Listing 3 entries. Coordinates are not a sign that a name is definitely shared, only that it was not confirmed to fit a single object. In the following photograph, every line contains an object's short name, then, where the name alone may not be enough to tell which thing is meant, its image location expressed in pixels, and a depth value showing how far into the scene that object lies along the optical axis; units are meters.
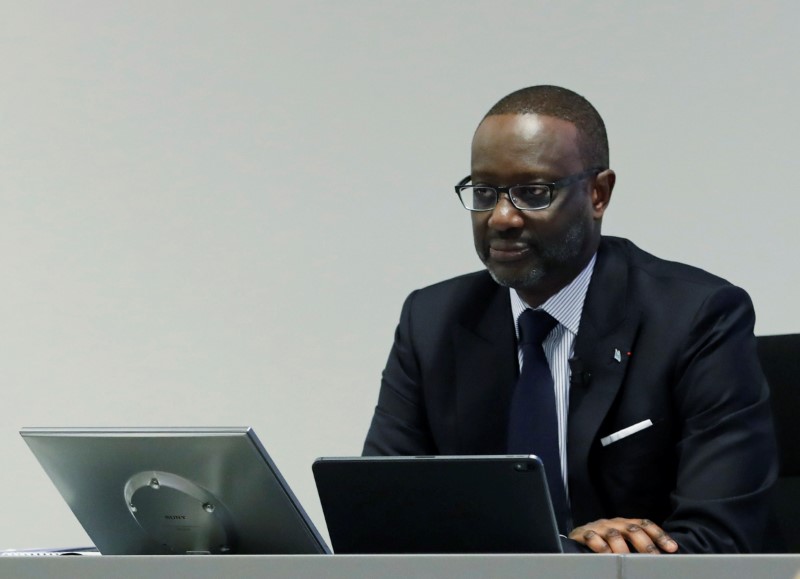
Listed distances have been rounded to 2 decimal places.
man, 4.68
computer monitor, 4.34
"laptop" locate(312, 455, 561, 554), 4.28
